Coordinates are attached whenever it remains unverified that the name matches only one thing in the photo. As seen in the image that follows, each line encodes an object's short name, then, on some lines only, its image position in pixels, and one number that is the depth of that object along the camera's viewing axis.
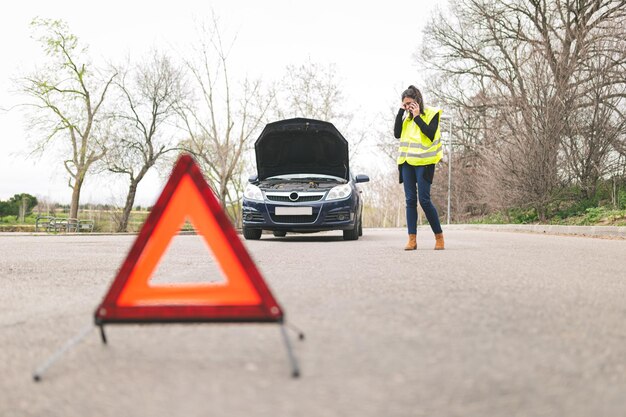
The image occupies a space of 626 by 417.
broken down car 12.76
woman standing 9.09
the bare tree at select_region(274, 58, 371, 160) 40.66
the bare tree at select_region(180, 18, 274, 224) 35.28
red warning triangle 2.79
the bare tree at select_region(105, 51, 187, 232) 37.88
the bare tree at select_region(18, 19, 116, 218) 37.62
